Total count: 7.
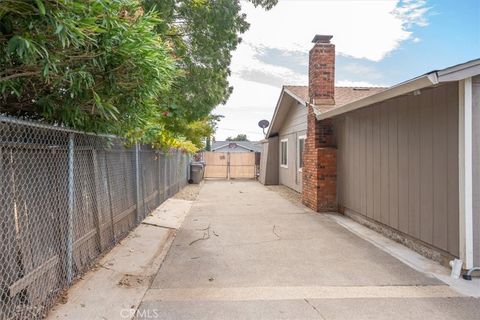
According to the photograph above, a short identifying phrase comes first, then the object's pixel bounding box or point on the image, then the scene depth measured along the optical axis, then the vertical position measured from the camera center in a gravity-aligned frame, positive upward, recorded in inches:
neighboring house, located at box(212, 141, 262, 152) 1918.1 +44.0
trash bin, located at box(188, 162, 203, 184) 740.6 -36.8
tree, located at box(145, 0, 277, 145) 312.5 +101.7
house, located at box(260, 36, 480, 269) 178.5 -4.0
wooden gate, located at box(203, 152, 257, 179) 914.7 -26.9
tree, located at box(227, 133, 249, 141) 3080.7 +142.5
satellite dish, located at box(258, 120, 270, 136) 881.5 +71.5
